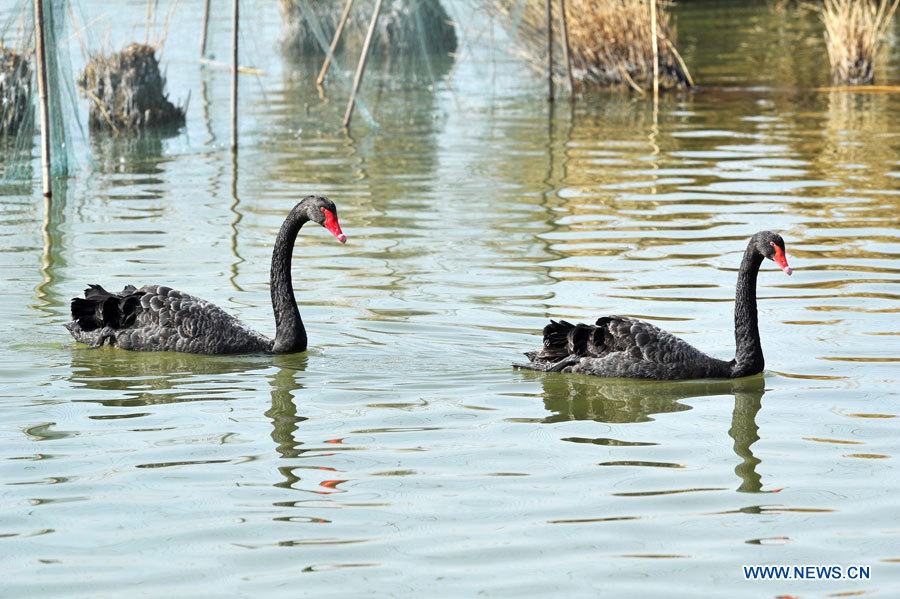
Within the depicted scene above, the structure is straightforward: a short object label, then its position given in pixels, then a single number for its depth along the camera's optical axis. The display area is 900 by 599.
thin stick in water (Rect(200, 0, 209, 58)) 18.56
